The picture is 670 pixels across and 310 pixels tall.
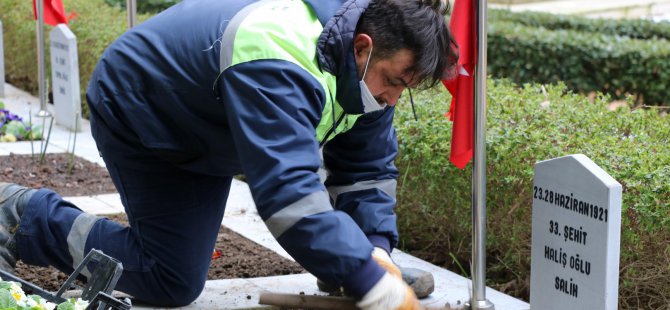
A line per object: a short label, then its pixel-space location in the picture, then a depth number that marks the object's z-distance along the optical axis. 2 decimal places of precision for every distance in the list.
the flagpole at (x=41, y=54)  7.99
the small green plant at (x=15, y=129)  7.20
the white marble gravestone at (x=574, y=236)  3.13
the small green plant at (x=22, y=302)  2.64
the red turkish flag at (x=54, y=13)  7.72
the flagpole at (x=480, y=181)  3.58
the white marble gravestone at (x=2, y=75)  9.19
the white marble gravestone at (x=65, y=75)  7.59
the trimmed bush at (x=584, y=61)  9.41
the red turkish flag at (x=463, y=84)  3.66
